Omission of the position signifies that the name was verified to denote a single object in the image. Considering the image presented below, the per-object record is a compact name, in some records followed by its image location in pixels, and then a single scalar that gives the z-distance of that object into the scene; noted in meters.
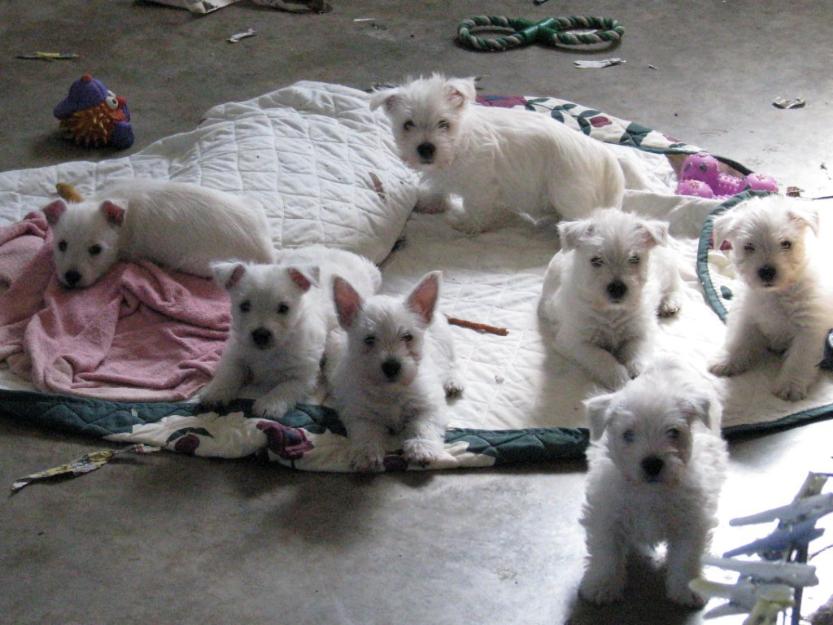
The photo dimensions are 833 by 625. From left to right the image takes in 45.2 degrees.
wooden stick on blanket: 4.93
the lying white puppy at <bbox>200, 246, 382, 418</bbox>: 4.23
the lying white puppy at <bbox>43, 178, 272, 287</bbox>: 5.00
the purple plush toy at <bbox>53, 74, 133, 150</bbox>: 6.56
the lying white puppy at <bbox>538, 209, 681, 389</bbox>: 4.36
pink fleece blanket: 4.46
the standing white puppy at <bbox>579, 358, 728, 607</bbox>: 3.05
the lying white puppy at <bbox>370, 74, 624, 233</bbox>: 5.60
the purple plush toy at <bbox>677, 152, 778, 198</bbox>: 5.86
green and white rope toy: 8.26
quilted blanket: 4.16
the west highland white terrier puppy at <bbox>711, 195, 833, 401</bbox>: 4.32
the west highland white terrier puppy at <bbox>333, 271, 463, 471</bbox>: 3.97
